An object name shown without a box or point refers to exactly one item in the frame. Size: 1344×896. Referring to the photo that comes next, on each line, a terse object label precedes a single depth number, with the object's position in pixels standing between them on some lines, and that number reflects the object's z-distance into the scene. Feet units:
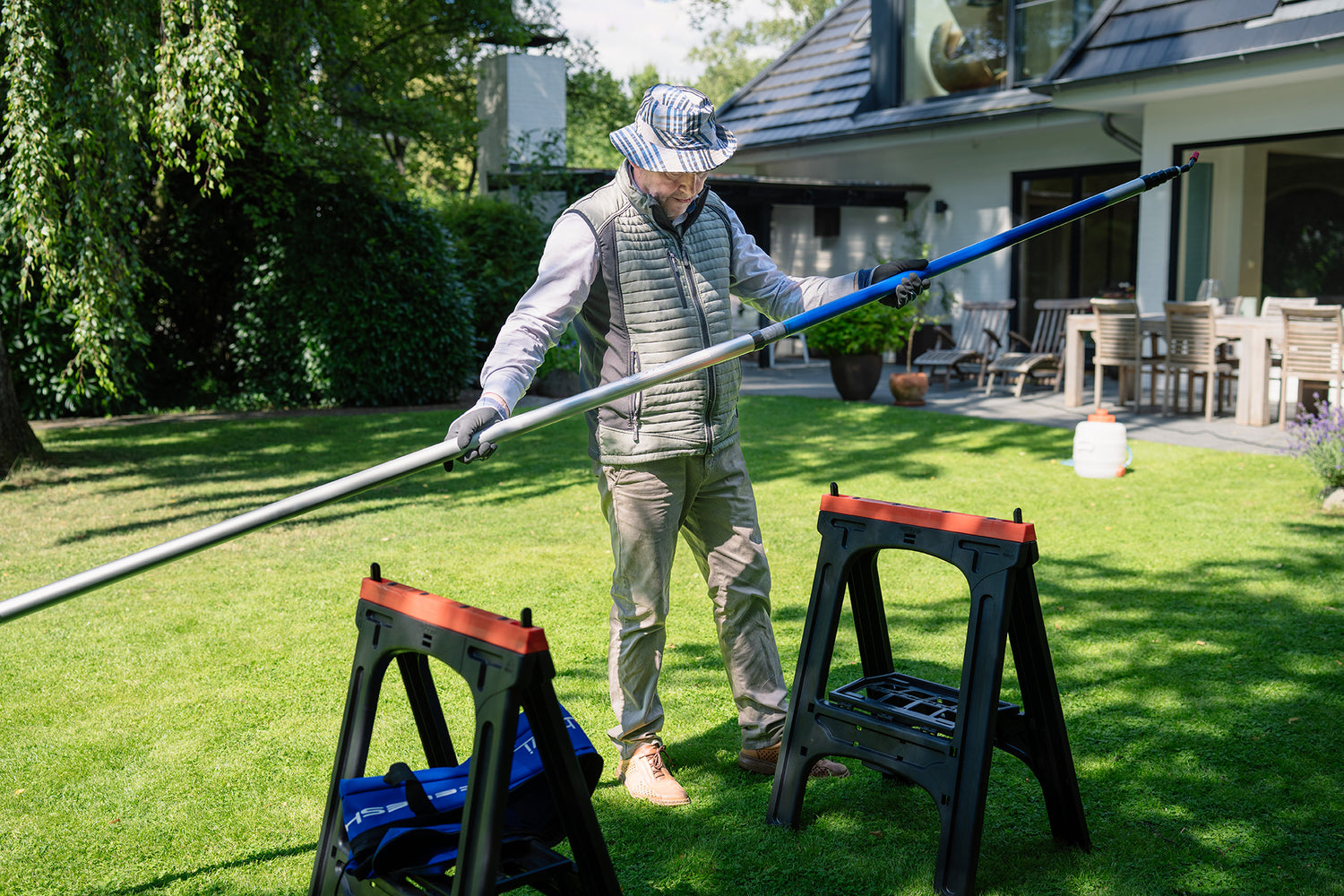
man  10.30
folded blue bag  7.35
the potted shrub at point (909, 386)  37.60
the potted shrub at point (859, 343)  37.65
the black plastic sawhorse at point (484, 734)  6.60
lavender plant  21.77
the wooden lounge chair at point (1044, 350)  40.27
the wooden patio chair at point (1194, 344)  32.22
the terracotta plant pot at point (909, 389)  37.60
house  34.65
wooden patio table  31.09
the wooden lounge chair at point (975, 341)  42.34
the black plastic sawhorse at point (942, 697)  8.91
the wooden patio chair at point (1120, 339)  34.14
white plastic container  25.48
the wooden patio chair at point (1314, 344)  28.91
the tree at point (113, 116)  21.93
